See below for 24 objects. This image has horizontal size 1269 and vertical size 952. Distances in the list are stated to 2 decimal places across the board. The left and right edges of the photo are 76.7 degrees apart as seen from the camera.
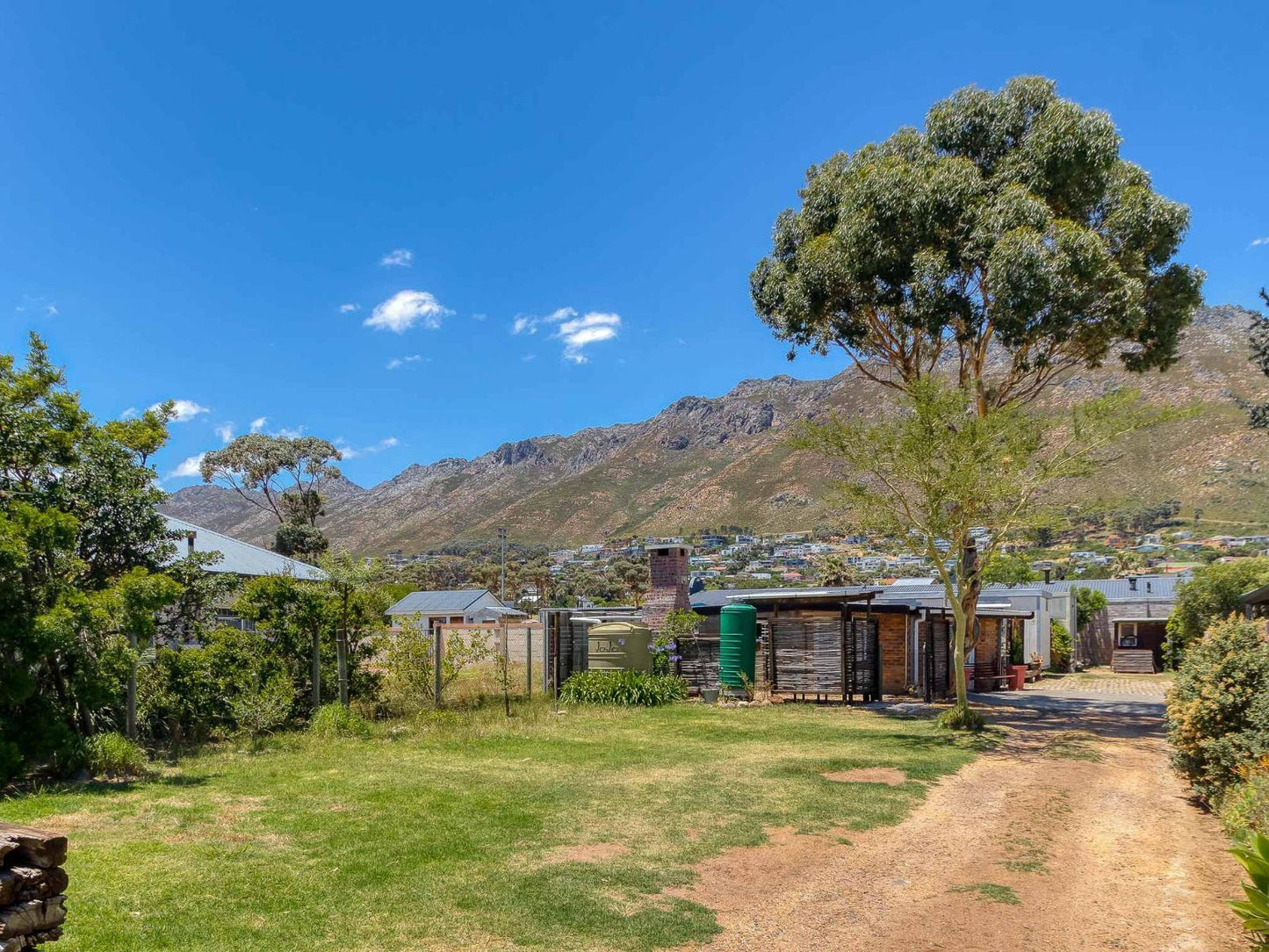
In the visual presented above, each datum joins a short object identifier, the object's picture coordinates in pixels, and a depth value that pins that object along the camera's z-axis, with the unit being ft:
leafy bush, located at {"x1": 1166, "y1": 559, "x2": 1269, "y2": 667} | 97.40
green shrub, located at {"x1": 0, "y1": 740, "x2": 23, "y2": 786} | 29.55
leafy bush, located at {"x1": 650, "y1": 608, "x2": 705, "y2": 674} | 65.41
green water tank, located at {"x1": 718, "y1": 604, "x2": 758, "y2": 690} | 62.95
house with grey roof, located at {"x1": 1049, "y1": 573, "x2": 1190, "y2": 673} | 120.26
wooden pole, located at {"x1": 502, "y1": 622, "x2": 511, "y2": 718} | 51.27
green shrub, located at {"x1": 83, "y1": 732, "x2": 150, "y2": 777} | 32.60
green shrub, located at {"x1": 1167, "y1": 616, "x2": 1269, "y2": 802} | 27.53
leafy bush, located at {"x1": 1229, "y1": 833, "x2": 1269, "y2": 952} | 13.50
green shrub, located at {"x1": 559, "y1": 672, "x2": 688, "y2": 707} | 59.36
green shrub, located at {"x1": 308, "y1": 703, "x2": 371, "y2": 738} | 43.27
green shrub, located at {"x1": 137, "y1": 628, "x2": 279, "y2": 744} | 40.52
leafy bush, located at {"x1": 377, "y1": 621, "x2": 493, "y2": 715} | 51.60
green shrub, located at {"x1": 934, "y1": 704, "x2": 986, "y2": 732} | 49.80
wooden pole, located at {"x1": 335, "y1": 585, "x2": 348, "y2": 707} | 46.42
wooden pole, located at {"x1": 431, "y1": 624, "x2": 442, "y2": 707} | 51.26
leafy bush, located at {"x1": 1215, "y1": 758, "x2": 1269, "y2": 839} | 21.68
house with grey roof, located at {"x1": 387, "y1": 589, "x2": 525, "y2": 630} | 175.63
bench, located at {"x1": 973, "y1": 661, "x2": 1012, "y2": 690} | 78.95
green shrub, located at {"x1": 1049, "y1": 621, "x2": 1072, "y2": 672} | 111.34
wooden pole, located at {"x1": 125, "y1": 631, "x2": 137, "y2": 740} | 36.42
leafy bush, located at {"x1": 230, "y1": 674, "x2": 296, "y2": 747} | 41.42
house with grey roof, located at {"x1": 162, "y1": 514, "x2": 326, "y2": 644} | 64.69
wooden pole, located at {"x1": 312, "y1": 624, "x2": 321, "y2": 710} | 45.62
